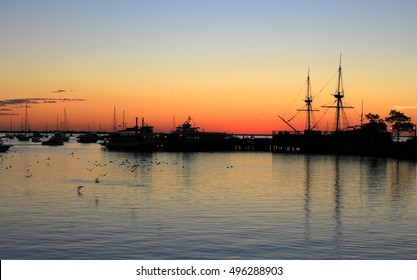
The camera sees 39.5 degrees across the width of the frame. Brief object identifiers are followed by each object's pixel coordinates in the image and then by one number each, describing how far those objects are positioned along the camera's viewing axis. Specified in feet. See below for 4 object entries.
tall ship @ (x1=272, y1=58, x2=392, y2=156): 478.35
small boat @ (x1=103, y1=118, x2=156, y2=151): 556.10
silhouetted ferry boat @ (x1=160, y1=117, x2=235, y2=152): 589.32
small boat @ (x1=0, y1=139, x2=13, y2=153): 477.57
